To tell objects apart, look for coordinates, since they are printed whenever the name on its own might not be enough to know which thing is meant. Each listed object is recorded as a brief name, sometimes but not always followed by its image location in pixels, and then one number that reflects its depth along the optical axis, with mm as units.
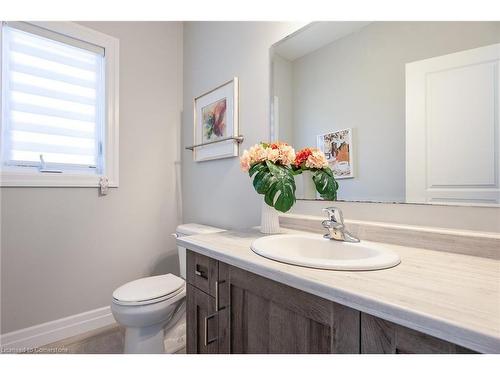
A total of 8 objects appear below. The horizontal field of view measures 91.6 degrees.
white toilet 1195
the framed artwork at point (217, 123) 1554
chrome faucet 898
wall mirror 767
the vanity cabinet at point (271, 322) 472
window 1444
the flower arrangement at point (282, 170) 1030
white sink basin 633
